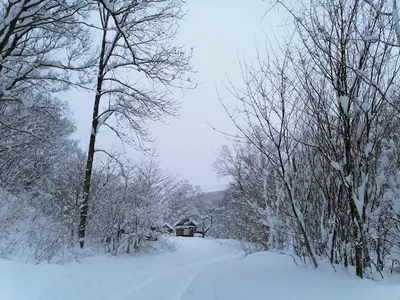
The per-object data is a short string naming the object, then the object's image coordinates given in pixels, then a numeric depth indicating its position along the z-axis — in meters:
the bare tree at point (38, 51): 8.50
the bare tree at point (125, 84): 11.88
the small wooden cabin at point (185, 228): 55.92
